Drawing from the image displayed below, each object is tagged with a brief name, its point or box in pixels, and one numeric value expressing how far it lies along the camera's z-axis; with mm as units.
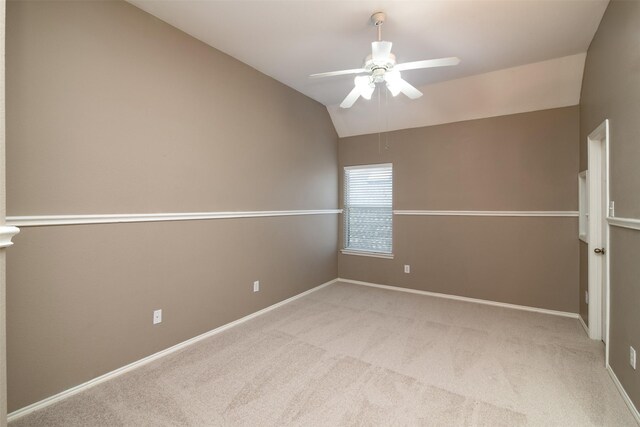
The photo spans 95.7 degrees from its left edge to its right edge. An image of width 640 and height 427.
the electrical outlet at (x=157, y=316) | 2459
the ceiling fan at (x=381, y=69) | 2090
